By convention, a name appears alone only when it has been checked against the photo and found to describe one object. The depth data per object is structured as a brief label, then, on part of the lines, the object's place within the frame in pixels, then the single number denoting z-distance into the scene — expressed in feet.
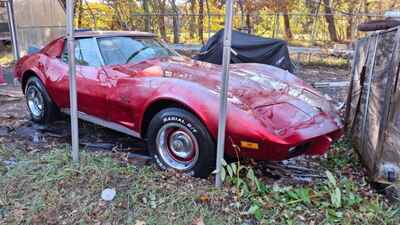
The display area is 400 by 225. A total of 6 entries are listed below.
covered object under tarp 30.12
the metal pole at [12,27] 33.57
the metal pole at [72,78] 10.47
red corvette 9.73
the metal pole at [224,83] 8.44
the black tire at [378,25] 10.93
